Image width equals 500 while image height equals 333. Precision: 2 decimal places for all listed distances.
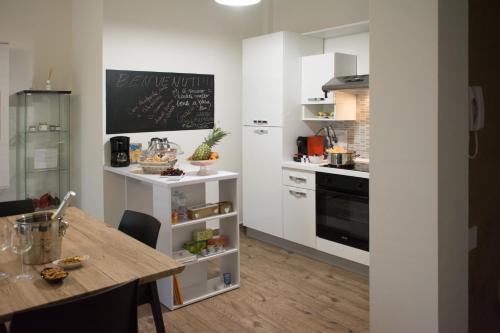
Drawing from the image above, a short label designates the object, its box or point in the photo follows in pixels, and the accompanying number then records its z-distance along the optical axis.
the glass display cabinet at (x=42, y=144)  4.52
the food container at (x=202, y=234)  3.64
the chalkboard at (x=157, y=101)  4.41
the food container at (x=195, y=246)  3.62
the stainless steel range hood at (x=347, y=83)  4.01
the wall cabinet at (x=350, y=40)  4.52
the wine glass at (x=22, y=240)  1.94
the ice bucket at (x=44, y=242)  2.02
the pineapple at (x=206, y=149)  3.57
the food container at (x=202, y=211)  3.52
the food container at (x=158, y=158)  3.69
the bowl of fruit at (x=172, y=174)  3.41
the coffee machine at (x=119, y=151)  4.20
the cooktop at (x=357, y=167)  4.12
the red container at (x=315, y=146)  4.79
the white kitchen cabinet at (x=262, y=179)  4.81
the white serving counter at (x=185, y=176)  3.35
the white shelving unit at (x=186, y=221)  3.41
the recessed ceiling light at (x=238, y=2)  3.60
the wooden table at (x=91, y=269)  1.68
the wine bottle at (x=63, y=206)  2.13
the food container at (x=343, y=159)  4.30
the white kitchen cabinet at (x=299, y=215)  4.47
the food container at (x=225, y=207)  3.68
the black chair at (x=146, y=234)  2.44
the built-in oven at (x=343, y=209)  4.02
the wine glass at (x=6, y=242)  1.89
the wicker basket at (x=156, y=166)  3.68
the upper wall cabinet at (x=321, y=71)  4.46
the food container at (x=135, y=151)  4.43
